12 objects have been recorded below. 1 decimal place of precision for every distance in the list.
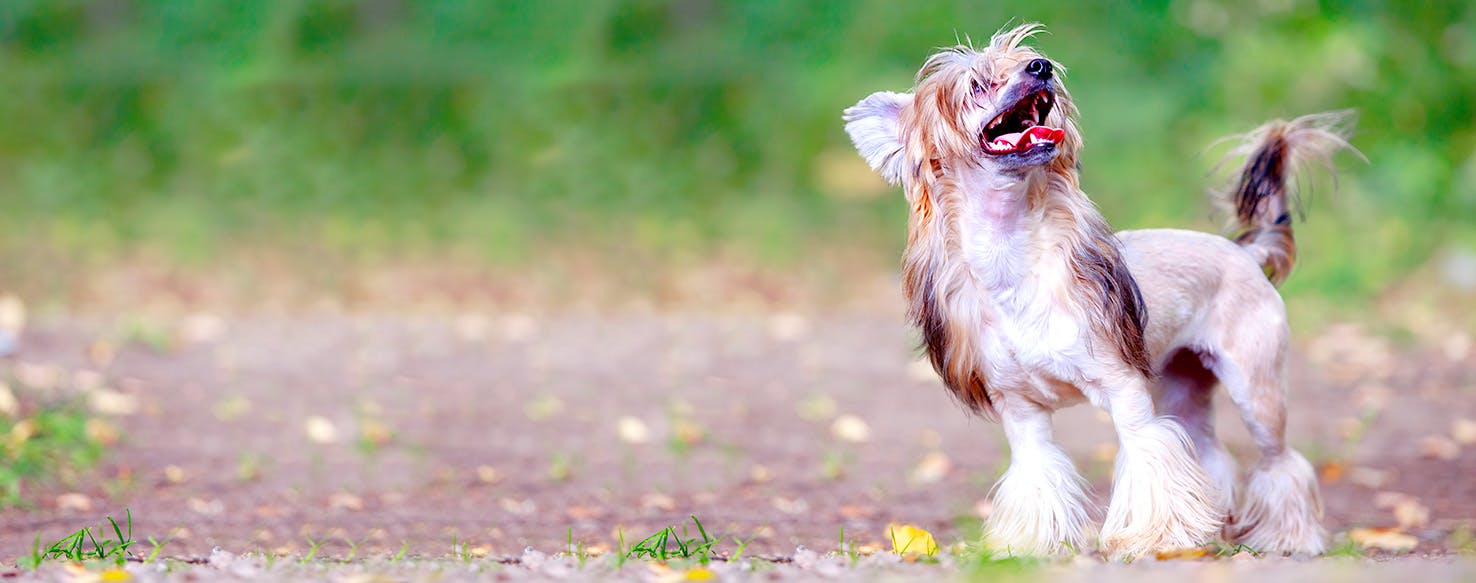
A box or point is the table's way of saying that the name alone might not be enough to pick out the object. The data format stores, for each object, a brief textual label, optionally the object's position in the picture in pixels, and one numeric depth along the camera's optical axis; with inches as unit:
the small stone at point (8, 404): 277.4
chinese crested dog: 172.7
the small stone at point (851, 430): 316.2
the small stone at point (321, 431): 302.8
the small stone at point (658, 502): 253.3
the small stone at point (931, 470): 276.9
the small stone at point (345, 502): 252.1
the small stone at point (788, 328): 421.4
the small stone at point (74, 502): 235.8
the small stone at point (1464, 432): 304.5
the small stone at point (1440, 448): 293.9
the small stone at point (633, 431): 313.3
